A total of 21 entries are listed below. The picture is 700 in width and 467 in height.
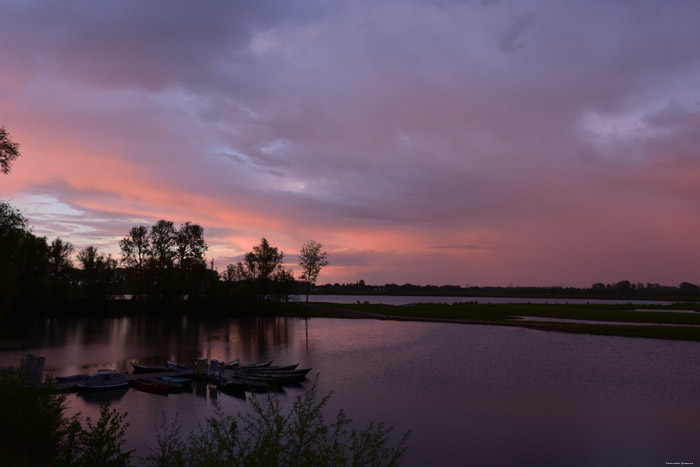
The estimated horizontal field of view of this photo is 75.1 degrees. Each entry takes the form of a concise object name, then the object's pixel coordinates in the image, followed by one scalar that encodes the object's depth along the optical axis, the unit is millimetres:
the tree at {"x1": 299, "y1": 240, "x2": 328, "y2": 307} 133875
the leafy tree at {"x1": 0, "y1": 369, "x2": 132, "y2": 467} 14641
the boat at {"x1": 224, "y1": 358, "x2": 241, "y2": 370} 42000
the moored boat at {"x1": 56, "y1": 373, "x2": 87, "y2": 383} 36125
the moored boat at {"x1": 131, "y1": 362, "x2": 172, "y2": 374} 40988
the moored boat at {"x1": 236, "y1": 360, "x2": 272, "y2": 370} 40631
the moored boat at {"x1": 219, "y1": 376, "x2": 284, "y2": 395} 35375
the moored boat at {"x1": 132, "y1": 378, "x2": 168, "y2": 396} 35438
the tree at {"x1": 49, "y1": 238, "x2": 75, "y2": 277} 108688
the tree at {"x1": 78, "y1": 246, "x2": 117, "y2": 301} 114562
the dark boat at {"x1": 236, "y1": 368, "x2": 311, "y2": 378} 38375
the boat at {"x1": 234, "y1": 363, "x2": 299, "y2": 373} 39997
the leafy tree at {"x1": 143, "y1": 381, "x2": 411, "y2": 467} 10659
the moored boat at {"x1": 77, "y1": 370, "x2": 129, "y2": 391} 34531
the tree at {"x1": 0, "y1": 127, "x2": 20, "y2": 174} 30203
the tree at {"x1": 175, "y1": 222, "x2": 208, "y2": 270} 119250
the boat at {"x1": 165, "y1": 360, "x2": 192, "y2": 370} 41816
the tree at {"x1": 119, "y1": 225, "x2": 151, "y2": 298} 117625
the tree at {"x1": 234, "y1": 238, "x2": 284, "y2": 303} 121875
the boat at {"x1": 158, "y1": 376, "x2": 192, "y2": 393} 36316
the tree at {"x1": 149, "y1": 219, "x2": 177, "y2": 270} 118500
